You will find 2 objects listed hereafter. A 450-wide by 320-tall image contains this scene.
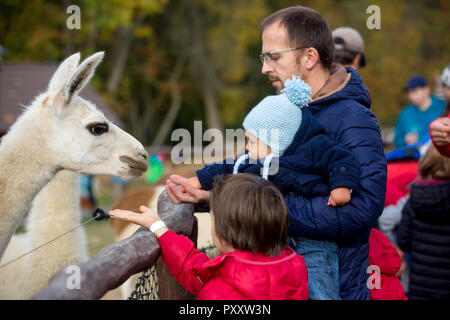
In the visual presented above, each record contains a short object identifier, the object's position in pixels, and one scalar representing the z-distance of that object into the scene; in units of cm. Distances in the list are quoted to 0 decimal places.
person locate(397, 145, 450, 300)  329
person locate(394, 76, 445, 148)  622
